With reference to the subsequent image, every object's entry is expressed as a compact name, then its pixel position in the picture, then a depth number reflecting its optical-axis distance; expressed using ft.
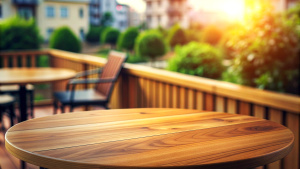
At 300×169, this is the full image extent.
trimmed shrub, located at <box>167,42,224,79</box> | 20.61
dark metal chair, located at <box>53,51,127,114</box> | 12.60
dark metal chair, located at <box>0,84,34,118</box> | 14.71
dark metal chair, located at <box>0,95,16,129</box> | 12.44
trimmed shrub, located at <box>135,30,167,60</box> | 77.82
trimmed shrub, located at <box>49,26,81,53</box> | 52.06
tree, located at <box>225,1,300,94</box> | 15.99
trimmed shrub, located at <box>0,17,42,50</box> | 40.50
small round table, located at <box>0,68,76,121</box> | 11.57
